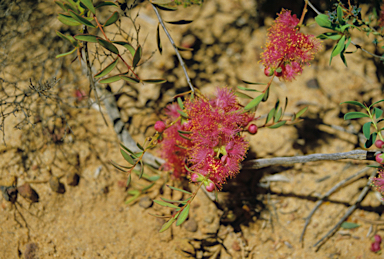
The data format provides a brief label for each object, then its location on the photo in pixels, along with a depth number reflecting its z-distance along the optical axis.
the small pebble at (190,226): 0.75
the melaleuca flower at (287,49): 0.67
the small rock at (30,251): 0.71
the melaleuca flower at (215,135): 0.66
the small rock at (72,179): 0.75
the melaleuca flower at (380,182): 0.67
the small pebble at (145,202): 0.75
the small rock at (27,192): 0.73
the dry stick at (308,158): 0.68
